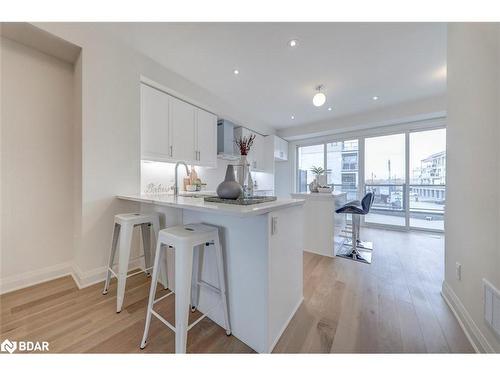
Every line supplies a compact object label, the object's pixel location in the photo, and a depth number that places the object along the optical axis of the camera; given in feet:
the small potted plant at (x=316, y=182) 10.27
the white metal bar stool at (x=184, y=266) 3.41
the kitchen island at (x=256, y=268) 3.71
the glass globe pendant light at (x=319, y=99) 8.95
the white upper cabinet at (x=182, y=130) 8.84
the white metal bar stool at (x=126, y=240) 5.05
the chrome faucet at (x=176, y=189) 7.05
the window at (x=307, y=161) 18.03
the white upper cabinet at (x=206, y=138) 10.04
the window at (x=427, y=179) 13.23
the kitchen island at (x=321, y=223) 8.90
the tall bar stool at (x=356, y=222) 8.72
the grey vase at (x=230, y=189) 4.51
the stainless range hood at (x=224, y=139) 11.89
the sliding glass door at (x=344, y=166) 16.25
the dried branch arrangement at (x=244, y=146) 4.90
